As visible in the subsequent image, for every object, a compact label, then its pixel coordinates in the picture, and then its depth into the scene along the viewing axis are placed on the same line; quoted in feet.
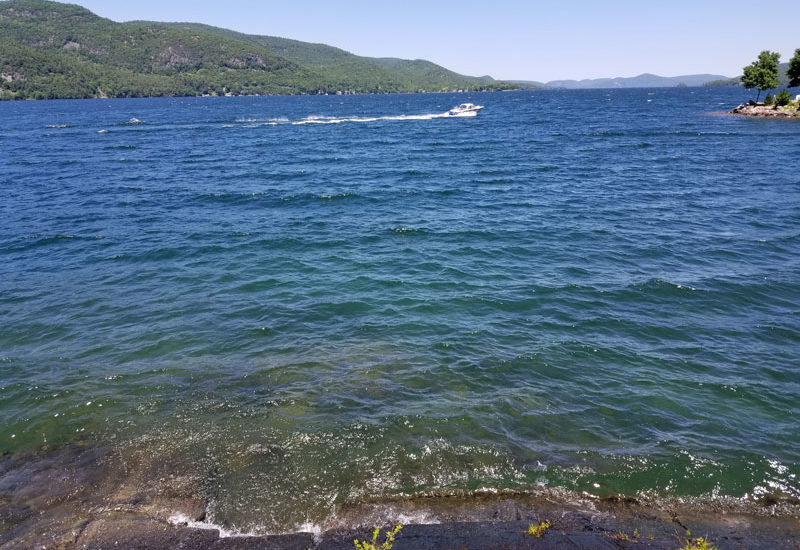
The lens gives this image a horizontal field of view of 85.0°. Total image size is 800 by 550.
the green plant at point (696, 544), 24.70
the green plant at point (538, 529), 28.12
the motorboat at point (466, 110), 420.40
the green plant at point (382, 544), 24.85
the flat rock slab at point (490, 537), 27.61
